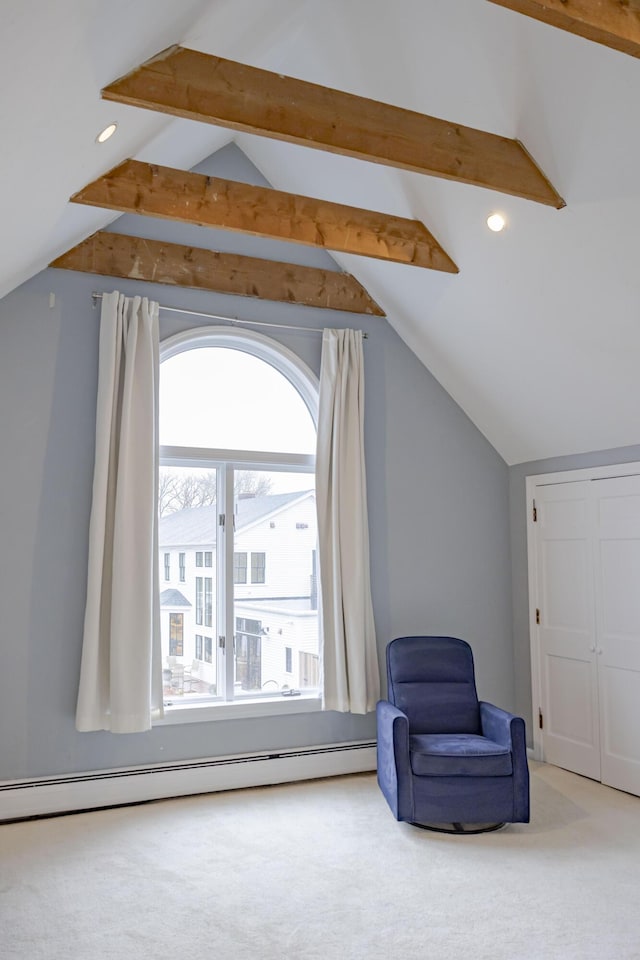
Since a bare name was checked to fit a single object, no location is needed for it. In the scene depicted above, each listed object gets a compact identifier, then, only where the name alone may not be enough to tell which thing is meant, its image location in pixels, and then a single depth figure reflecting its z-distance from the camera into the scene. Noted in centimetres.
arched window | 446
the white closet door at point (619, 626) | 426
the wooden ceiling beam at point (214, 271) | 421
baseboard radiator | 383
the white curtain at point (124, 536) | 390
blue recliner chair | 361
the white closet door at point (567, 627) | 459
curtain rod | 418
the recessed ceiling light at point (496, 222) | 369
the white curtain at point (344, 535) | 453
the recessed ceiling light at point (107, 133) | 288
